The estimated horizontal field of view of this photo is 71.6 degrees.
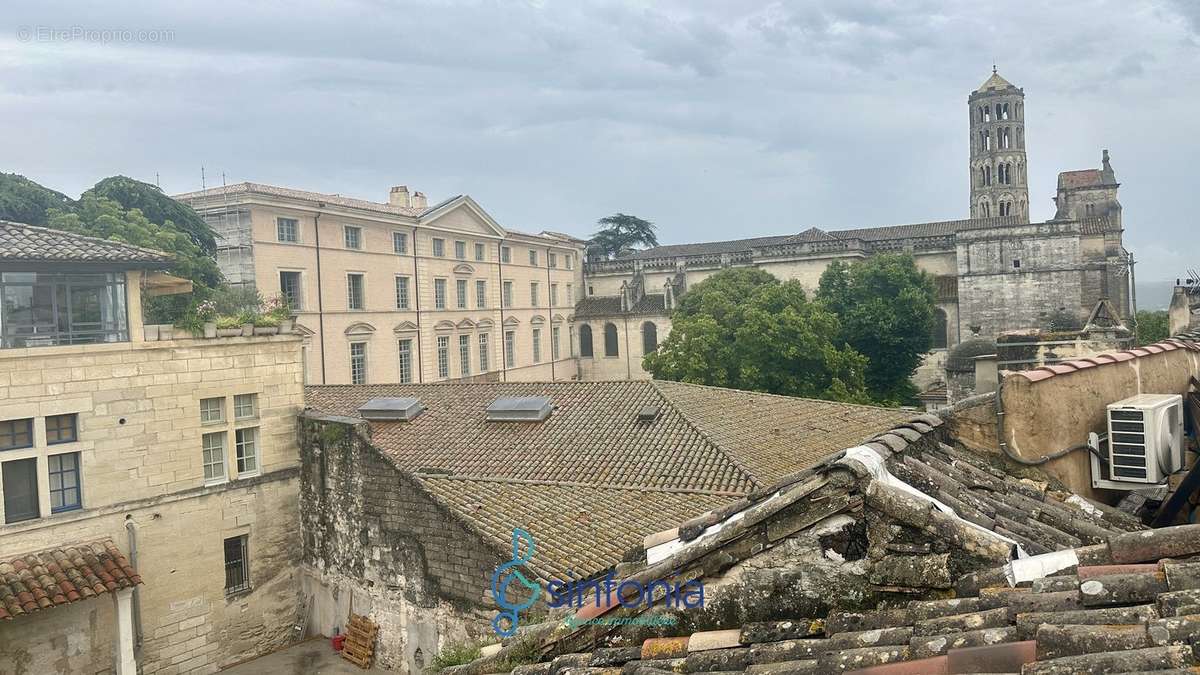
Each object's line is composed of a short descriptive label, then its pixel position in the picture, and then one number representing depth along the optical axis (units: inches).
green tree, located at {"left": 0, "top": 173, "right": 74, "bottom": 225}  1126.4
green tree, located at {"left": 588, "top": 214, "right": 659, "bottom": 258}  3135.6
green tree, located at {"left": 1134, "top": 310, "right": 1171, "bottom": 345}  1864.9
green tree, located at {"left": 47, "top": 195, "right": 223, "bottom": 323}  1072.2
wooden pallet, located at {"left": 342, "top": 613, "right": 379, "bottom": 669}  640.4
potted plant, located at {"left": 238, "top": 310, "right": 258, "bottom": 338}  734.5
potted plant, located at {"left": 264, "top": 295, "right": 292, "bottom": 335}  769.6
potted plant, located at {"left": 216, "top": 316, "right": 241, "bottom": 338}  717.0
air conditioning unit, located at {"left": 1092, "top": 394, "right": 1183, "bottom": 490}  277.9
